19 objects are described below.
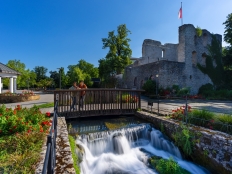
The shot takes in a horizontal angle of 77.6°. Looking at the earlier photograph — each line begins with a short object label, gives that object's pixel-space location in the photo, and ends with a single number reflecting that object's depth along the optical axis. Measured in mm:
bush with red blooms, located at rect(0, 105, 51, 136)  3950
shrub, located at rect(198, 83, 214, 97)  18486
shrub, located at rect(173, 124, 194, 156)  4859
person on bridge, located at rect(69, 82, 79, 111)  7723
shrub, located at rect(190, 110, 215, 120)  5400
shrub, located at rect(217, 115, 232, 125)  4755
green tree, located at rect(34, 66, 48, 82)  67956
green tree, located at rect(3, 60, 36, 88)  40434
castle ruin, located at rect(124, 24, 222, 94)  17922
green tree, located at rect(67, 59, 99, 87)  33950
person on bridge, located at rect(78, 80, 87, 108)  7888
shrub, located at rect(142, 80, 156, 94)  17062
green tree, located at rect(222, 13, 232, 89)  19031
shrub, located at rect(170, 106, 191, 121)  6045
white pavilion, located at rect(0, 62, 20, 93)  15708
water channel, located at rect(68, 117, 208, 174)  4340
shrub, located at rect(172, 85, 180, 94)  17559
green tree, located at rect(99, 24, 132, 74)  24666
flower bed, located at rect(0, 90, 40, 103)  13633
